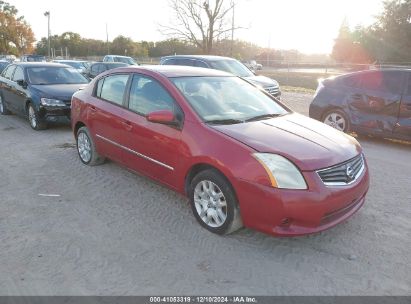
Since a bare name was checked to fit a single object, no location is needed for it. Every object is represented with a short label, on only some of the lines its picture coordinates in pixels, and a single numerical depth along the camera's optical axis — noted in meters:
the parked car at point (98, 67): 18.11
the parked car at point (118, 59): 24.79
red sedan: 3.44
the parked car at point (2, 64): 23.02
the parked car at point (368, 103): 7.42
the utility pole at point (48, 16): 48.50
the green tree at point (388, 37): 43.97
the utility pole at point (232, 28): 35.85
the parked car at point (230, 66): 12.02
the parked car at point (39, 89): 8.42
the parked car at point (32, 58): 35.21
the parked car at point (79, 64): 23.34
